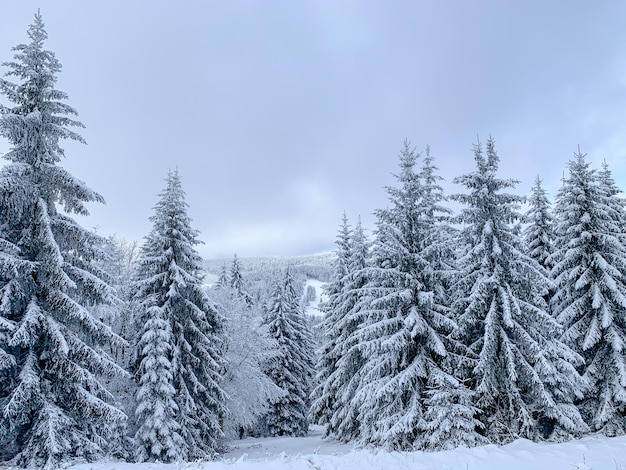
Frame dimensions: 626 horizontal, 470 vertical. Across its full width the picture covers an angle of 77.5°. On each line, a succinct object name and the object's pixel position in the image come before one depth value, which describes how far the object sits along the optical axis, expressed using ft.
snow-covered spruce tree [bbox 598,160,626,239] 63.05
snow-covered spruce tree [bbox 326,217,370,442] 73.26
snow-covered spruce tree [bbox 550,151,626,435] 55.01
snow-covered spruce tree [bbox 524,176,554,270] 73.82
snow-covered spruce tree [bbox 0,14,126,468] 35.37
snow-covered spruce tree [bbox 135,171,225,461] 57.67
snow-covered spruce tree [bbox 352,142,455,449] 50.39
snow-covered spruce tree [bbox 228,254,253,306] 155.94
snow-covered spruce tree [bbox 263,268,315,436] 110.42
